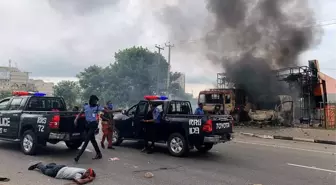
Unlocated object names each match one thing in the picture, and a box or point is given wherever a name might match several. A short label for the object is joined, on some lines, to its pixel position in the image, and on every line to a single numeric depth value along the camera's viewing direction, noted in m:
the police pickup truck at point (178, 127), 7.74
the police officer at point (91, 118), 7.26
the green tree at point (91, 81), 44.28
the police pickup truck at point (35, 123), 7.52
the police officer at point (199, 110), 9.32
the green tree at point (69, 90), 47.09
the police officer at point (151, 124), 8.48
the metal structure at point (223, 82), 21.30
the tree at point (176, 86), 44.66
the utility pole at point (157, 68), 36.84
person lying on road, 5.29
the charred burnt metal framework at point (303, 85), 18.80
